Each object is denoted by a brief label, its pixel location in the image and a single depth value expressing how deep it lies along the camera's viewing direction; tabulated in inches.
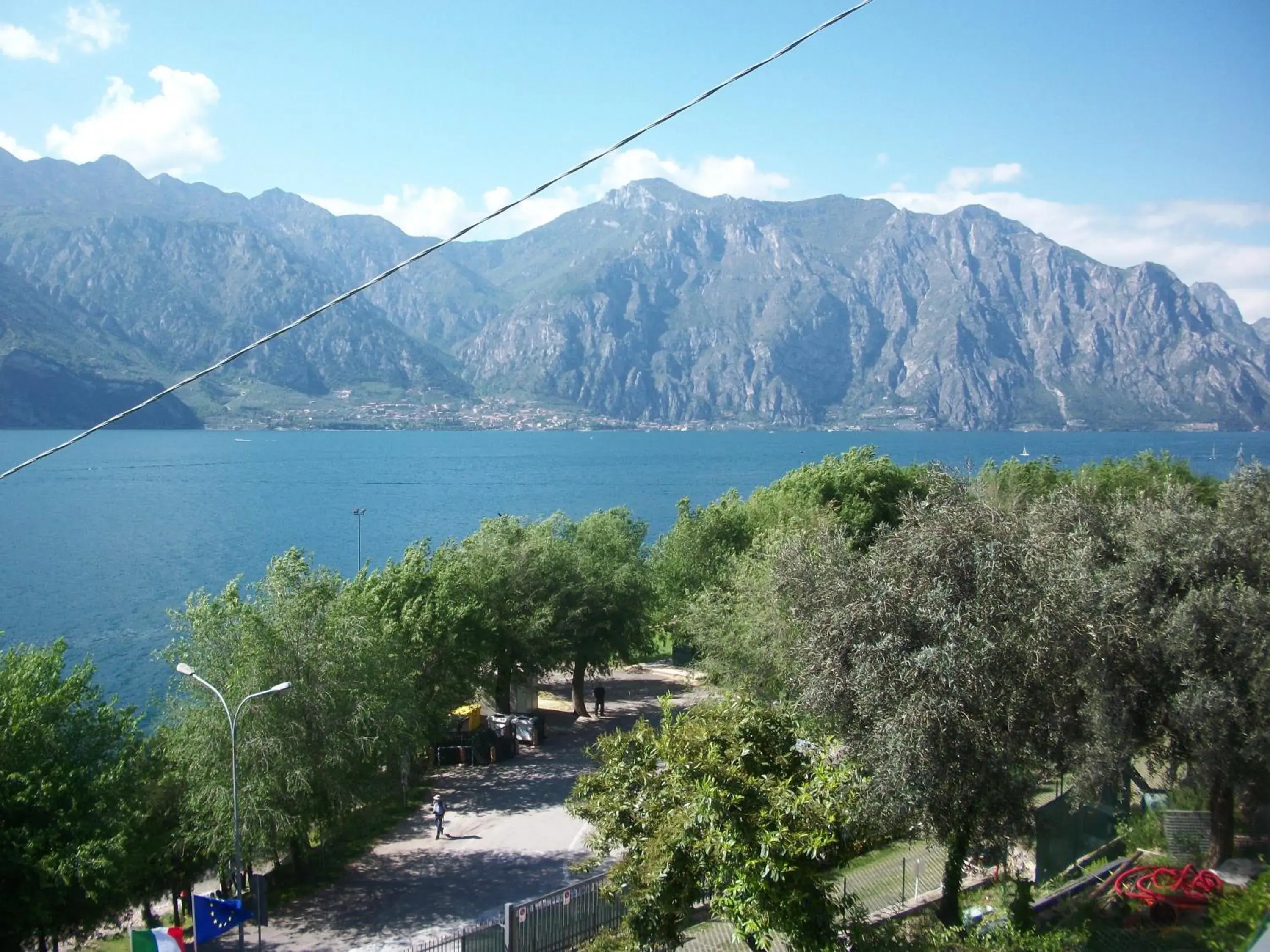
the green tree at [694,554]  1862.7
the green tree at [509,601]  1264.8
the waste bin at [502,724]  1277.1
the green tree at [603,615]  1389.0
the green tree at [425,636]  1123.9
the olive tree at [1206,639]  586.6
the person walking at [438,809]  952.3
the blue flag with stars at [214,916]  647.8
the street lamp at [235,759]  685.9
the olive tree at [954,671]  508.4
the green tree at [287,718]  814.5
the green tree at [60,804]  647.8
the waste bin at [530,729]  1288.1
